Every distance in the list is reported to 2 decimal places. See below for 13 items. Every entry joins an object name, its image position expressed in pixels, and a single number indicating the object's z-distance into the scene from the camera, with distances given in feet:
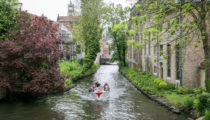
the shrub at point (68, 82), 72.92
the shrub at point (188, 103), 37.52
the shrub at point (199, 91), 45.38
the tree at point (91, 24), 115.89
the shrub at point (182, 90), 50.06
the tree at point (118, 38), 130.72
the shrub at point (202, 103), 31.08
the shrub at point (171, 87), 56.77
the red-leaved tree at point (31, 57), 44.29
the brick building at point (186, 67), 52.85
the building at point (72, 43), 130.39
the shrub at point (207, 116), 26.29
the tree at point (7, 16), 51.65
